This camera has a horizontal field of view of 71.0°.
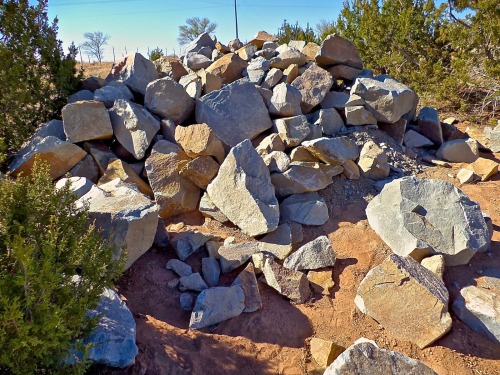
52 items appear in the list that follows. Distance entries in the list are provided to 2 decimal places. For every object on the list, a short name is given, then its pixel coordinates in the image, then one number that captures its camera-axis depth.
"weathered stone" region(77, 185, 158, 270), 3.04
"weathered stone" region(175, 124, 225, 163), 4.29
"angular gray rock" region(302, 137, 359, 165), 4.56
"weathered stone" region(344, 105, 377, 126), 5.59
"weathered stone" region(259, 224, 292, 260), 3.72
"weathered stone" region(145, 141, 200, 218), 4.24
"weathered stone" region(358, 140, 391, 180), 4.97
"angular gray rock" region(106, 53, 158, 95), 5.55
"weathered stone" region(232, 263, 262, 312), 3.12
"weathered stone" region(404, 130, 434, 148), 6.15
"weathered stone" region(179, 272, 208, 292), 3.23
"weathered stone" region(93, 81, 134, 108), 5.03
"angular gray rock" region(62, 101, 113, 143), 4.45
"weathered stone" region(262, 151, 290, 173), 4.48
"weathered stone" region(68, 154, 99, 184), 4.34
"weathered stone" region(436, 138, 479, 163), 5.92
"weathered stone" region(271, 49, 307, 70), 6.20
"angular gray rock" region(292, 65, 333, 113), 5.70
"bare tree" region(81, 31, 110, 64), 41.16
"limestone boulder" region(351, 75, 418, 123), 5.73
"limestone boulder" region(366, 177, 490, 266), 3.47
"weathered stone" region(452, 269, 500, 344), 2.92
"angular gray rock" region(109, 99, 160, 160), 4.55
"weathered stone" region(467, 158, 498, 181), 5.29
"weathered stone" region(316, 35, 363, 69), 6.18
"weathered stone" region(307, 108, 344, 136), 5.46
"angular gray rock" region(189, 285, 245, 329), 2.90
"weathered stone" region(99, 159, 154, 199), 4.22
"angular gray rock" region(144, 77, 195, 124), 5.03
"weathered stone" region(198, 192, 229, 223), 4.19
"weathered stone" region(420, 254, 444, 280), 3.29
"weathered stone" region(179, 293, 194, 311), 3.09
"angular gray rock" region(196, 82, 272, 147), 4.98
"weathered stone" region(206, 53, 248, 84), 6.17
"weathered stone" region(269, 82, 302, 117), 5.26
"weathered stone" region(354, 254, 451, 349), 2.91
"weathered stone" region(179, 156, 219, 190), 4.22
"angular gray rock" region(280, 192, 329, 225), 4.21
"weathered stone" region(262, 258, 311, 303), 3.27
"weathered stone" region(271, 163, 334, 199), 4.38
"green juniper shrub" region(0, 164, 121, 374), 1.69
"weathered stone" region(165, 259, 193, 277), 3.39
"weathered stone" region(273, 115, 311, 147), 4.90
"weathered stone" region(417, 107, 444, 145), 6.38
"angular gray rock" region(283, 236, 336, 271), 3.56
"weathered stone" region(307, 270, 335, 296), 3.43
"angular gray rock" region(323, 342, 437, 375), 2.04
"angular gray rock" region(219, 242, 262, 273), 3.51
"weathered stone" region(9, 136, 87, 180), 4.16
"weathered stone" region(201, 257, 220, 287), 3.40
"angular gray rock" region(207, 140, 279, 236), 3.87
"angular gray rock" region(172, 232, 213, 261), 3.60
